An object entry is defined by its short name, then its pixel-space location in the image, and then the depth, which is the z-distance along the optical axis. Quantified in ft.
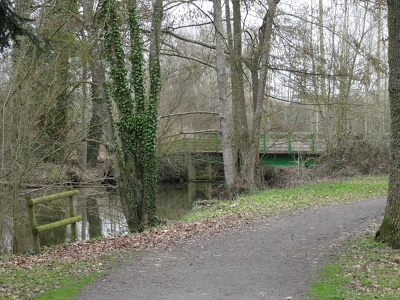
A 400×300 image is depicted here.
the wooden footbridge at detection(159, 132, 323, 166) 88.73
